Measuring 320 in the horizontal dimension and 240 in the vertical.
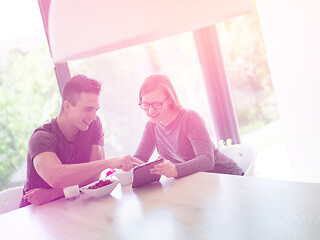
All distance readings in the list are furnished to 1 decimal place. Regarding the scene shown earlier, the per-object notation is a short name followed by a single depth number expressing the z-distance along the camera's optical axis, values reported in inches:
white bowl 74.7
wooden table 43.1
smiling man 80.0
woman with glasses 85.9
